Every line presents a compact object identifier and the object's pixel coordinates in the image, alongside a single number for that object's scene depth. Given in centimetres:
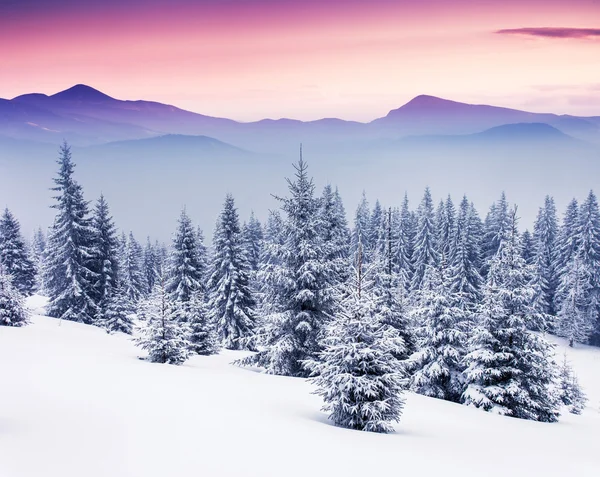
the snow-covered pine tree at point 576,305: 5262
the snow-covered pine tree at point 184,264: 3803
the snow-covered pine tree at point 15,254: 4276
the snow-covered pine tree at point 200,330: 2577
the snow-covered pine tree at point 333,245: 2208
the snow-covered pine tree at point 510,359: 1848
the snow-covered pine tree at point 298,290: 2070
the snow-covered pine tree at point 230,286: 3653
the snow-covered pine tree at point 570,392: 2883
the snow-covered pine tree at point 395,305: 2372
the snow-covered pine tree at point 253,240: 6244
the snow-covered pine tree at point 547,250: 5966
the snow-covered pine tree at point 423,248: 6231
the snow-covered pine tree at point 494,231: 6178
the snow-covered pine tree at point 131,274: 5131
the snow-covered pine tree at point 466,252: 5394
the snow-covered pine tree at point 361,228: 7025
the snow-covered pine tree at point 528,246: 6285
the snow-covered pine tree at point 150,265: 6762
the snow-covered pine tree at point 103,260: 3622
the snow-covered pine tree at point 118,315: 3306
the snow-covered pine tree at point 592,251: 5400
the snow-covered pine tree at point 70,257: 3466
